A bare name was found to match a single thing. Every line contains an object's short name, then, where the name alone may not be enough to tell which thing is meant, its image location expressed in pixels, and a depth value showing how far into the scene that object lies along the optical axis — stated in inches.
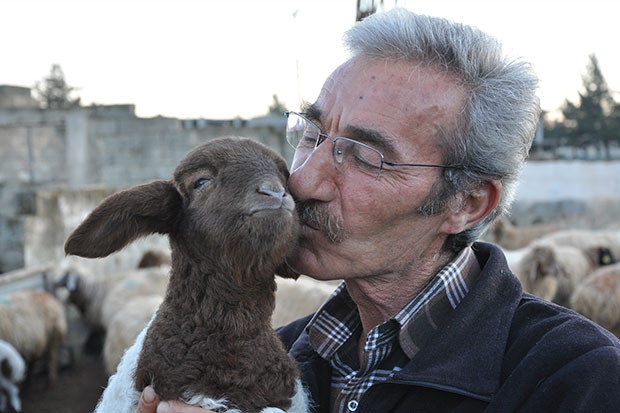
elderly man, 63.2
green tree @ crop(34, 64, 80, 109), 1235.9
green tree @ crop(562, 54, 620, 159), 1350.9
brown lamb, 64.8
